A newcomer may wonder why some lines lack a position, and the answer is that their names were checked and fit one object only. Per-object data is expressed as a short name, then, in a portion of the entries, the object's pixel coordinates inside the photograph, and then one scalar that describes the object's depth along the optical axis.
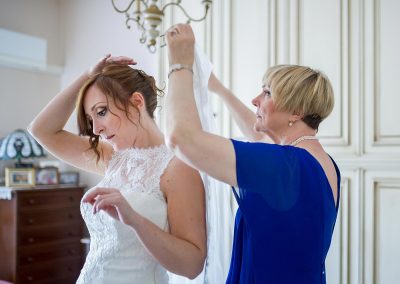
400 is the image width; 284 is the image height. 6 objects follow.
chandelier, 1.92
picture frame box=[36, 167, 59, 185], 3.40
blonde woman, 0.88
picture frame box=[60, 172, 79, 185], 3.63
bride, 1.10
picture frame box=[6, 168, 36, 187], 3.24
